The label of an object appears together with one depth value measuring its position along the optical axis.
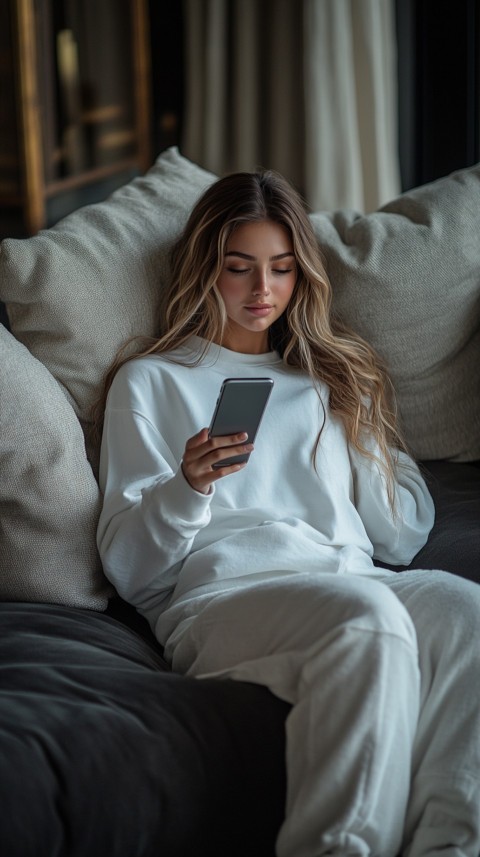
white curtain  3.37
